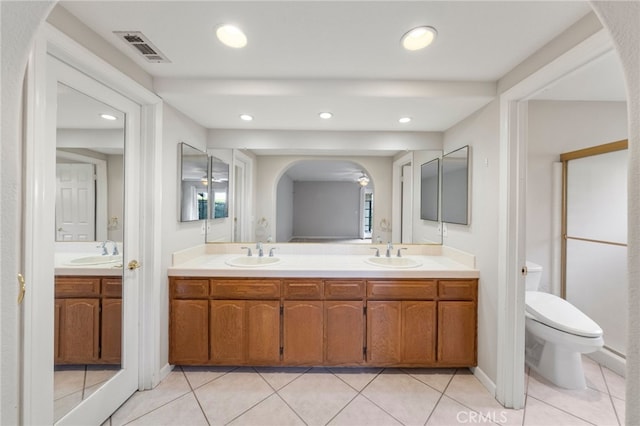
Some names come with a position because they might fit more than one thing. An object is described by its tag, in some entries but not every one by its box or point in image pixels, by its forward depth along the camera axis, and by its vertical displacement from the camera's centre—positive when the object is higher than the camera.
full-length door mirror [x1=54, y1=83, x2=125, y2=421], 1.32 -0.20
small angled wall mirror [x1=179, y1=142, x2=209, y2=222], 2.15 +0.24
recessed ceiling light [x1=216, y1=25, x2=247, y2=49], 1.32 +0.93
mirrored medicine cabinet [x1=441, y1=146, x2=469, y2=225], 2.16 +0.23
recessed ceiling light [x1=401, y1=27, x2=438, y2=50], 1.30 +0.92
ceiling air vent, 1.37 +0.94
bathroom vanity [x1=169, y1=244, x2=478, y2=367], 1.99 -0.81
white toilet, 1.76 -0.88
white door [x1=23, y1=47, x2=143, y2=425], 1.08 -0.18
